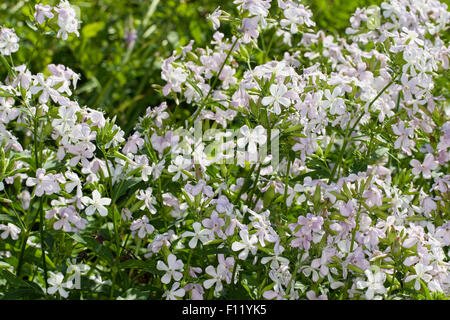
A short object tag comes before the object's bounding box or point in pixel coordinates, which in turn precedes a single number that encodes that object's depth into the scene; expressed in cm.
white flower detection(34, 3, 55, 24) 95
